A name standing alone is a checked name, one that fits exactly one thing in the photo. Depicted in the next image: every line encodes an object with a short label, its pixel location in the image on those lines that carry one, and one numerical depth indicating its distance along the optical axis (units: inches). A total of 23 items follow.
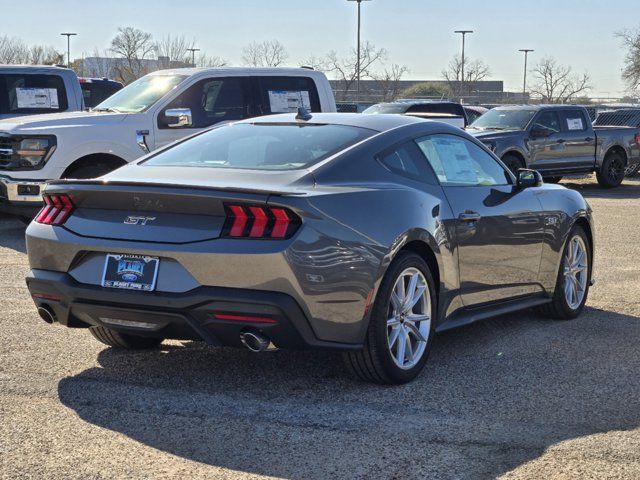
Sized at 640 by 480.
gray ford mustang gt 206.5
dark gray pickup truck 834.2
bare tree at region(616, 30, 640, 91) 2632.9
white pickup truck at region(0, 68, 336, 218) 470.6
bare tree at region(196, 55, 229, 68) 2345.2
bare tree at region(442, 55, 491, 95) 3006.9
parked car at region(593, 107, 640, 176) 1086.9
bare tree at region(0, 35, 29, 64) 2160.4
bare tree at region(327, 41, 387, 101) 2541.8
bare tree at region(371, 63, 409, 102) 2599.9
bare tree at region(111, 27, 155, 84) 2289.6
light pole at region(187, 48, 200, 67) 2515.5
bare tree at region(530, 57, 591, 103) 2837.1
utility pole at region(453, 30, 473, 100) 2595.5
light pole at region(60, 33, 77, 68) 2815.0
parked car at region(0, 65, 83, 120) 575.5
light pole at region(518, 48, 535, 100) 3046.8
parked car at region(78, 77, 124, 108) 750.5
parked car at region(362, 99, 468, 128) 940.6
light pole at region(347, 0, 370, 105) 2249.0
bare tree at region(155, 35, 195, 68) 2472.9
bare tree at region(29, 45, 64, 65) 2246.1
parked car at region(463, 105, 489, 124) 1254.9
